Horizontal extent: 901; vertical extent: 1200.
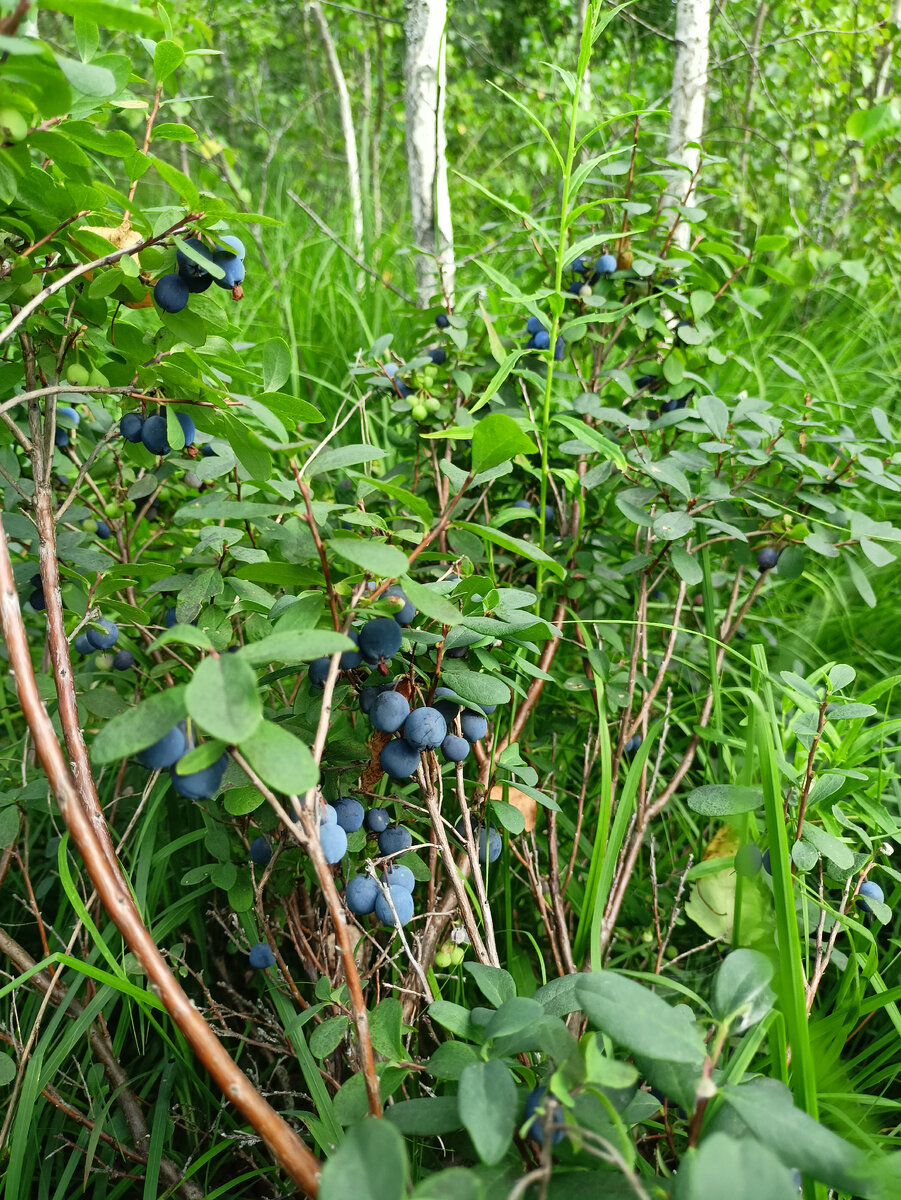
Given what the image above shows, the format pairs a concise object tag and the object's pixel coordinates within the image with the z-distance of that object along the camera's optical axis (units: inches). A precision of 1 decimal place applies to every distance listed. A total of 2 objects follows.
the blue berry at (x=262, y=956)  11.6
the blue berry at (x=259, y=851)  10.7
